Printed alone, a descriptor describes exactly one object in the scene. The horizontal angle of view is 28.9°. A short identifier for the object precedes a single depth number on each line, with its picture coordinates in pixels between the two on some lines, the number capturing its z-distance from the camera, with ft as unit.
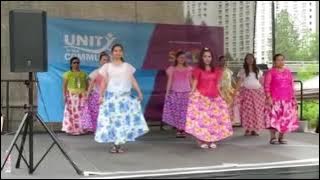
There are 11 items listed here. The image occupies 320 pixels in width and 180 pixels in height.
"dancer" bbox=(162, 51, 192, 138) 32.48
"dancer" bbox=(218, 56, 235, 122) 33.09
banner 33.27
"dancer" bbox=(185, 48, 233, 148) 27.68
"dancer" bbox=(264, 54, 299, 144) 29.22
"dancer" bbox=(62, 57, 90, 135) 33.30
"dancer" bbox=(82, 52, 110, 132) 33.01
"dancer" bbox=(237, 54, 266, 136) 32.60
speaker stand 21.03
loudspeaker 20.65
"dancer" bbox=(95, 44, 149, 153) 26.18
